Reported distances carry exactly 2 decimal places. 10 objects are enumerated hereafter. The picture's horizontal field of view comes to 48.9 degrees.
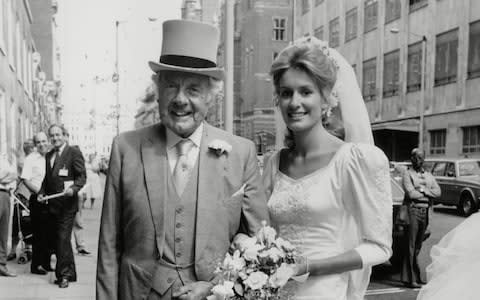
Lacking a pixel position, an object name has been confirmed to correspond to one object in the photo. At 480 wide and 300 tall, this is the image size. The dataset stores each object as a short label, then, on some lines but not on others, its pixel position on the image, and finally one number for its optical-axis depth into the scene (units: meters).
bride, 2.29
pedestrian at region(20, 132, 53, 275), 6.78
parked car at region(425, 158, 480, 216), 14.49
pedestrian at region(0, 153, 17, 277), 6.61
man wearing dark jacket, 6.17
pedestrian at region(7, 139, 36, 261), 7.45
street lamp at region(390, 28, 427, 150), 26.56
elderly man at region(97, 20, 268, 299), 2.25
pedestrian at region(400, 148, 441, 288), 6.77
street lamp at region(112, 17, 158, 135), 27.09
